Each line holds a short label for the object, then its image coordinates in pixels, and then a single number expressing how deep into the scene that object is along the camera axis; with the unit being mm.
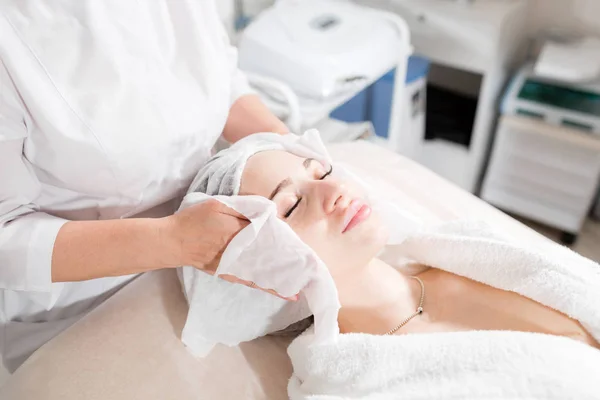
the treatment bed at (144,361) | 861
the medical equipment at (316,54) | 1464
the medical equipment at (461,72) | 1881
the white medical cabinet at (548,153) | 1816
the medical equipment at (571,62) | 1796
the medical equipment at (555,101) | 1788
